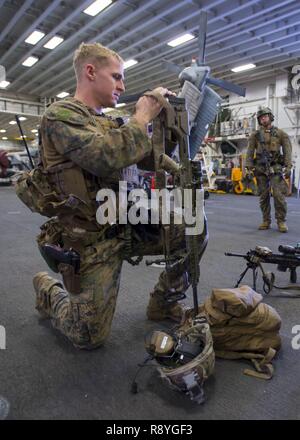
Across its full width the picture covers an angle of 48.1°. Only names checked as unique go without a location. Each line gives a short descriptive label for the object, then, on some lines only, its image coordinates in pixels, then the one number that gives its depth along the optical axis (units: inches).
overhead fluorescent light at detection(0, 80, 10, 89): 505.1
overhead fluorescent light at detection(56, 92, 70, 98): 573.5
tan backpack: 58.2
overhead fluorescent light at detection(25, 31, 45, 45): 327.9
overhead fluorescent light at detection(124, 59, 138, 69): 409.7
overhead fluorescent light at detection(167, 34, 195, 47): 332.5
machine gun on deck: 87.9
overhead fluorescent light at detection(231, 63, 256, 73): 429.4
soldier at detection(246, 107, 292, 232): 184.2
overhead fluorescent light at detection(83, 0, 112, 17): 264.1
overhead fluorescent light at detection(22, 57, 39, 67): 404.4
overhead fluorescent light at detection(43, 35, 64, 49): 342.0
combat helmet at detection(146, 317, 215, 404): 46.3
